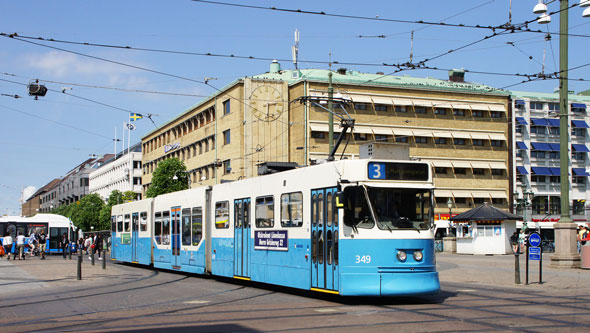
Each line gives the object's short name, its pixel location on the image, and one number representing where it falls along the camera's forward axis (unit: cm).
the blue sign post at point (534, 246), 1939
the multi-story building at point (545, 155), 7506
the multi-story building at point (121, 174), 11169
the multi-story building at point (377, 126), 6612
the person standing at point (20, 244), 4256
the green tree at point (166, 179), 6581
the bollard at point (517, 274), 1975
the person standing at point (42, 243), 4421
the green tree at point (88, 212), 10756
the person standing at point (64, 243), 4641
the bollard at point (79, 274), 2347
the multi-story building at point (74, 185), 14650
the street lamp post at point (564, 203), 2538
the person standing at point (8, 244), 4319
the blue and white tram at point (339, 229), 1389
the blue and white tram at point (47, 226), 5481
